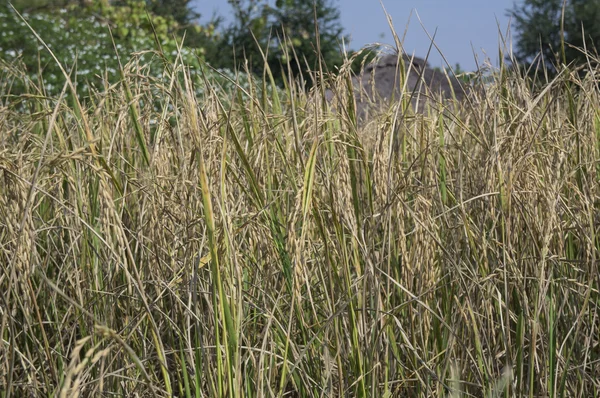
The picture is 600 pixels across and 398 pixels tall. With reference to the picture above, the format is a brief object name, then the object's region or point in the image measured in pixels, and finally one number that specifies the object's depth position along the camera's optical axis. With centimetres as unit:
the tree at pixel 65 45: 613
